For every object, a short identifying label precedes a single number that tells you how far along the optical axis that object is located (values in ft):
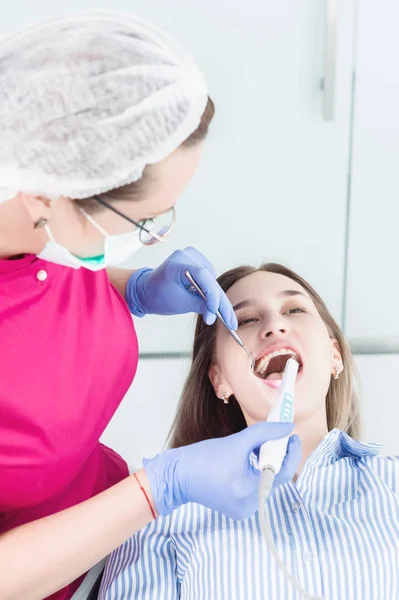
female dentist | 3.39
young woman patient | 4.40
